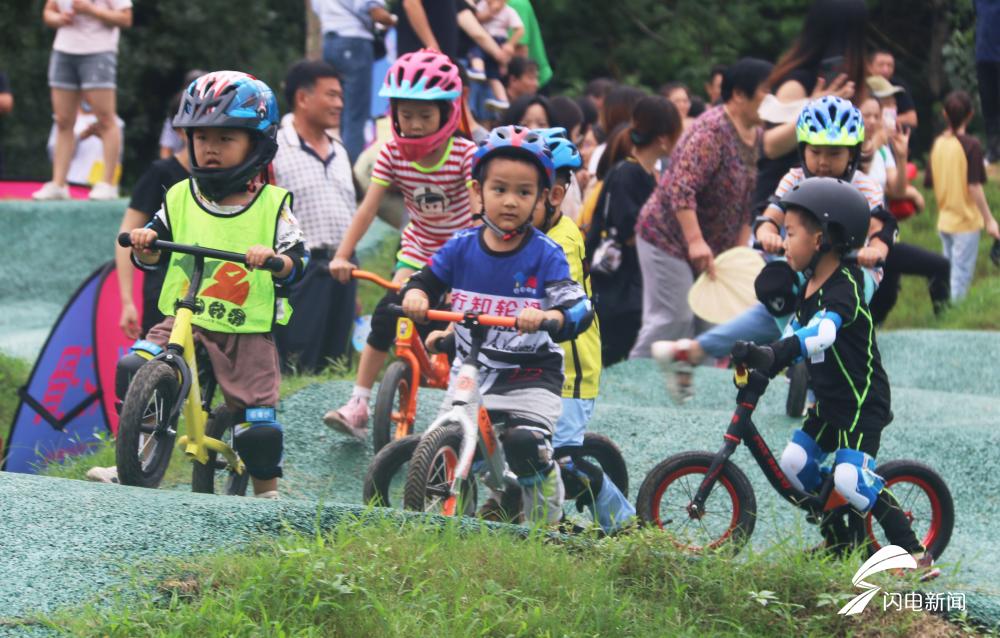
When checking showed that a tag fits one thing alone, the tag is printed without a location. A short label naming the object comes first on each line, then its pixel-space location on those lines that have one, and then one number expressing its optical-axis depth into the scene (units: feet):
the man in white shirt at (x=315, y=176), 55.98
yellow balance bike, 35.45
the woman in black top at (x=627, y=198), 63.36
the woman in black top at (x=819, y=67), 53.62
